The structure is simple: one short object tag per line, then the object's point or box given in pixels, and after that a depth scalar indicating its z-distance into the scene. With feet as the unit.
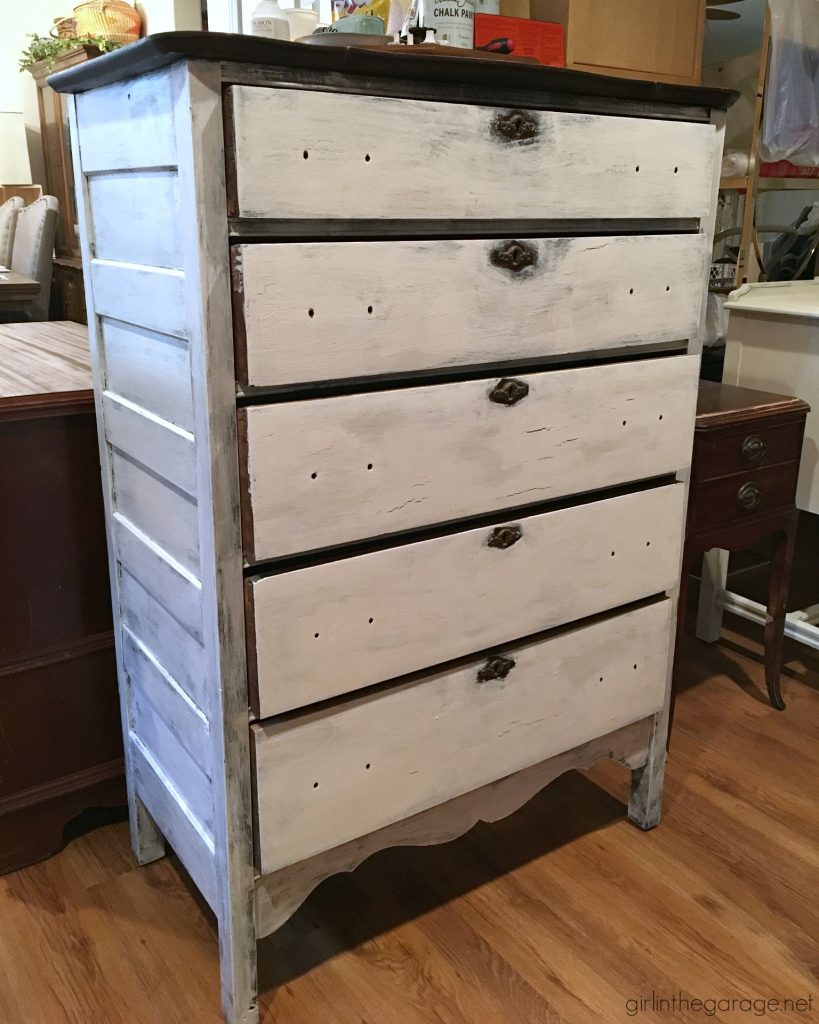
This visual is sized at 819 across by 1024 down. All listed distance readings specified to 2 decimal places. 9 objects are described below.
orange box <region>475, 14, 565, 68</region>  4.24
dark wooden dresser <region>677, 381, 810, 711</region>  5.48
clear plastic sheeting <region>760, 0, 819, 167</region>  7.02
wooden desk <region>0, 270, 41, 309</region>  9.21
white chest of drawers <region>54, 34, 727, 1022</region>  3.12
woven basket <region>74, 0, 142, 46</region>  13.55
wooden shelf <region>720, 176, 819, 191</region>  7.32
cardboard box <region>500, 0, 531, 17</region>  4.72
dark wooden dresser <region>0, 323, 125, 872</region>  4.40
